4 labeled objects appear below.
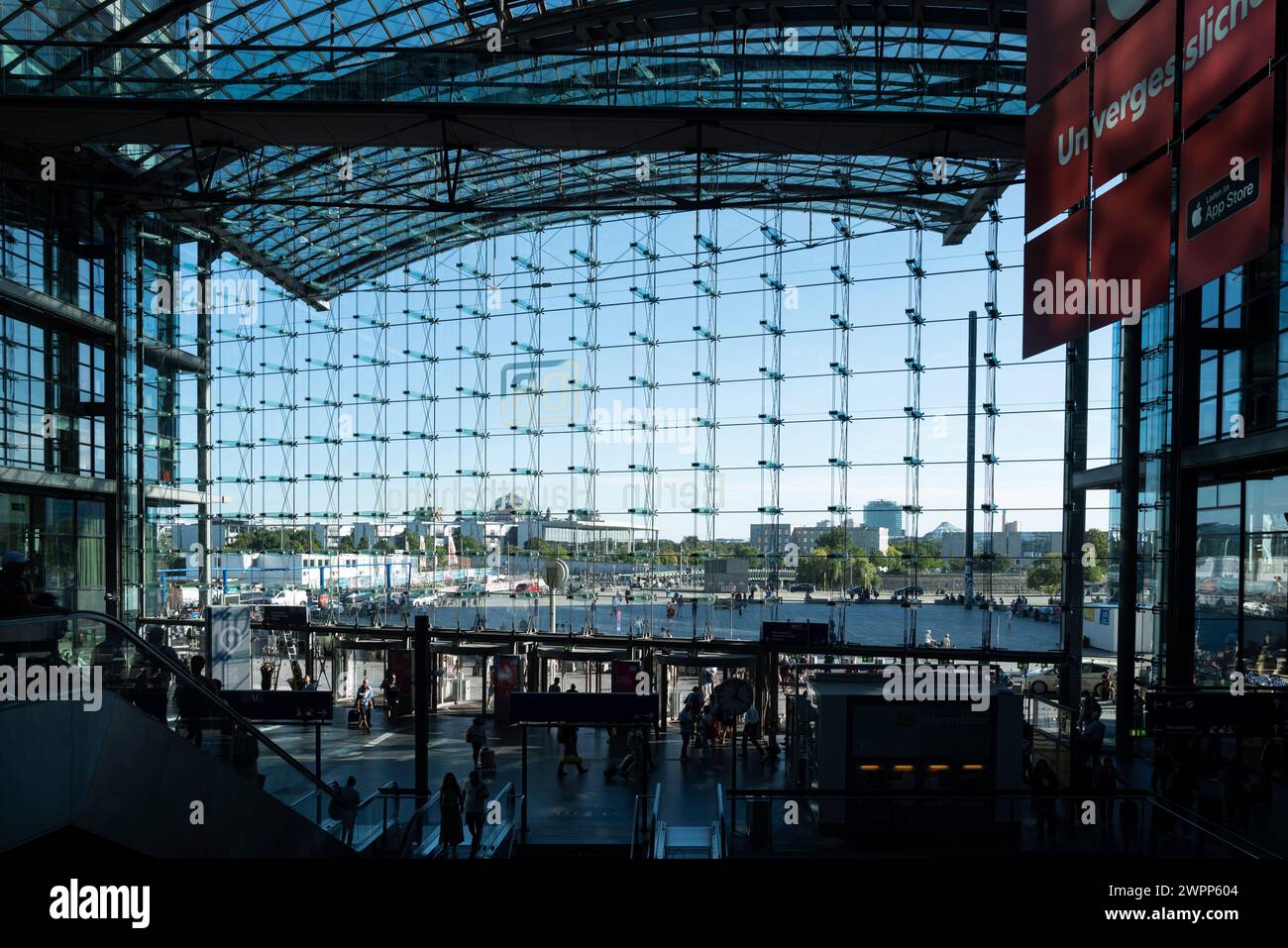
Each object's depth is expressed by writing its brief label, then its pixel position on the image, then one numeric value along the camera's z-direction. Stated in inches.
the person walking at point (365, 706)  656.4
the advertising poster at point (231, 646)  638.5
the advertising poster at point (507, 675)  668.1
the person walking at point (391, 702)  674.2
